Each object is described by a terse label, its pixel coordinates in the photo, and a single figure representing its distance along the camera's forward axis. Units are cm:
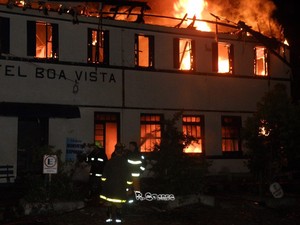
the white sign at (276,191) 1463
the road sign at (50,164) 1239
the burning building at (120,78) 1680
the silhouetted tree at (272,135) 1494
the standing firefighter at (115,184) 989
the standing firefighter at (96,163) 1395
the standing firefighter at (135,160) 1342
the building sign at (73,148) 1736
